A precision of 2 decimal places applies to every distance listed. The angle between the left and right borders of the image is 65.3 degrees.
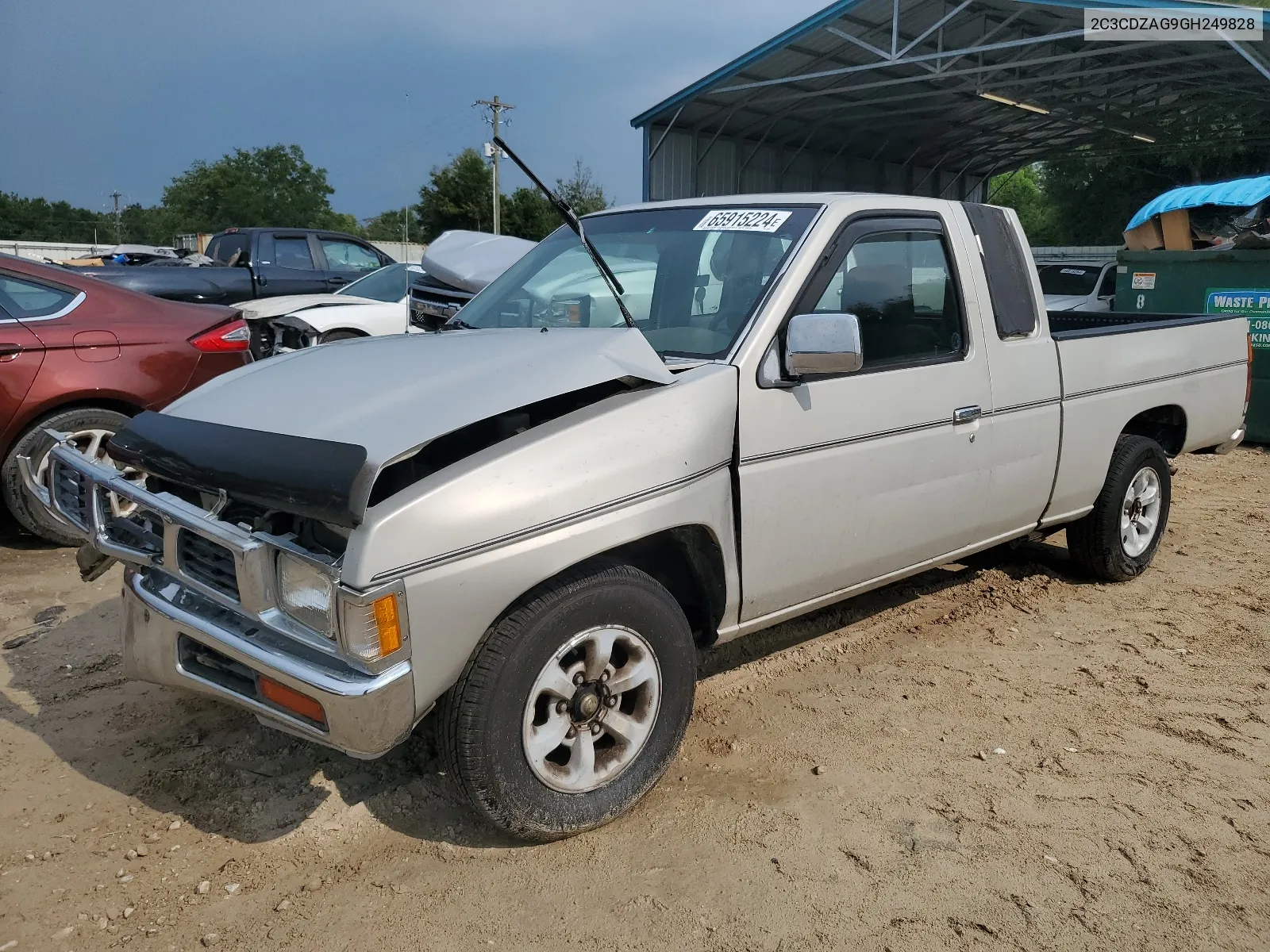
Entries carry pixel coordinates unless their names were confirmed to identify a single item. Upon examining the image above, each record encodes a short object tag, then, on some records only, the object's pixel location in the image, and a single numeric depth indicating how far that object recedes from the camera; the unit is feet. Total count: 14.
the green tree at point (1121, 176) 94.38
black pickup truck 36.50
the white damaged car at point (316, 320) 29.48
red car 17.75
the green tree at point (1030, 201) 132.05
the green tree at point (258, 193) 230.48
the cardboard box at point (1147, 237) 33.40
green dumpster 29.32
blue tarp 30.58
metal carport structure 59.98
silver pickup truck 8.24
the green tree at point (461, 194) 167.22
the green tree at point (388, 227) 237.04
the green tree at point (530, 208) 148.15
